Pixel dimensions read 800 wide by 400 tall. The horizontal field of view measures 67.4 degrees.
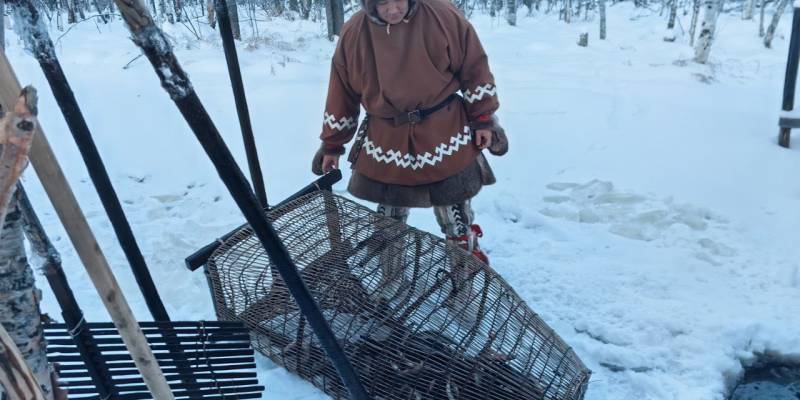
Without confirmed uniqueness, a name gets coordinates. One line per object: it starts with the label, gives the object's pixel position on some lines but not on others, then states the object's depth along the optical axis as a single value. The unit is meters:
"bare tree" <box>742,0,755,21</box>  18.86
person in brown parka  2.36
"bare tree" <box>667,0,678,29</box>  16.01
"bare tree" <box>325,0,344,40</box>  10.36
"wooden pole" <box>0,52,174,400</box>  1.00
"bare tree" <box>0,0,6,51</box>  1.49
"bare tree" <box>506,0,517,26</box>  17.46
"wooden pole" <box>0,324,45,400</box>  0.83
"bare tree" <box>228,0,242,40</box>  7.83
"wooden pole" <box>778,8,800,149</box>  4.91
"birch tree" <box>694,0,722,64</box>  9.72
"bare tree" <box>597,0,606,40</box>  15.32
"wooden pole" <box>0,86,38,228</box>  0.82
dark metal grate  1.95
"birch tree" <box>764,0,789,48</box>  12.78
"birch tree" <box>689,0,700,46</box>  14.07
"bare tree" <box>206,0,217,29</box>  6.97
